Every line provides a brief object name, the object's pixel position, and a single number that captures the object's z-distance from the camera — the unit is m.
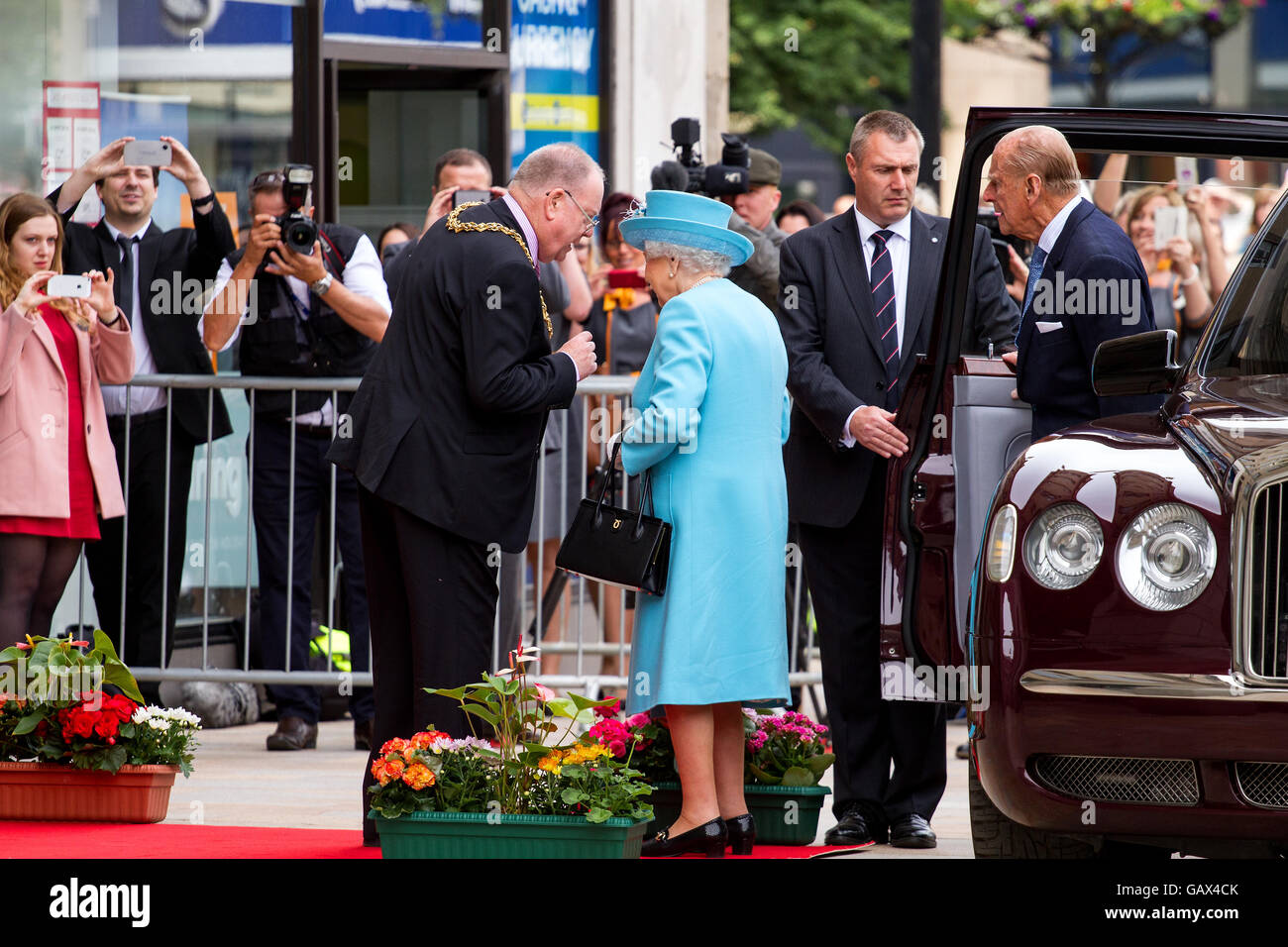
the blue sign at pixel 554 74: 13.14
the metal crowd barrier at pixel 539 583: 8.66
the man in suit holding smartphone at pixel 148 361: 8.73
